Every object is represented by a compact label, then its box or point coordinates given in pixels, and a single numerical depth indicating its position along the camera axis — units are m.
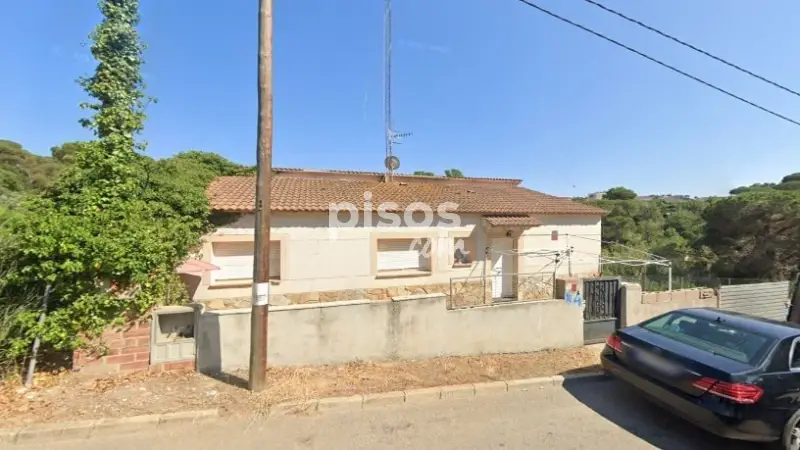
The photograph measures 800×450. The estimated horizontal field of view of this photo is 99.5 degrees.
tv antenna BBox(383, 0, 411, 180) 14.84
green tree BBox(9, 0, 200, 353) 4.47
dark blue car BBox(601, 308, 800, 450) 3.56
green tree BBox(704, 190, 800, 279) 13.91
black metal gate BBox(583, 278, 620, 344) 7.74
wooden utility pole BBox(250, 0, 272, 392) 4.61
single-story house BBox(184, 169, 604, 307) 8.96
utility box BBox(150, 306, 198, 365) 5.09
